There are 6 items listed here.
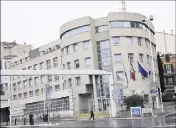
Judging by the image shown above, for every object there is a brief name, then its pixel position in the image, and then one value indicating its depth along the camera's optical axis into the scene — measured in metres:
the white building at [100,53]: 54.91
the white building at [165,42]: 88.69
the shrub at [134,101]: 43.16
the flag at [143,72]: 41.44
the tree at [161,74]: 69.19
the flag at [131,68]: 53.94
